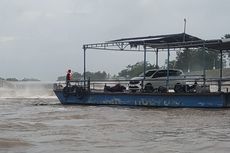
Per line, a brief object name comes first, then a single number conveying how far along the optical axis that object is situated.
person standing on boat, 28.23
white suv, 24.74
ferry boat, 21.75
